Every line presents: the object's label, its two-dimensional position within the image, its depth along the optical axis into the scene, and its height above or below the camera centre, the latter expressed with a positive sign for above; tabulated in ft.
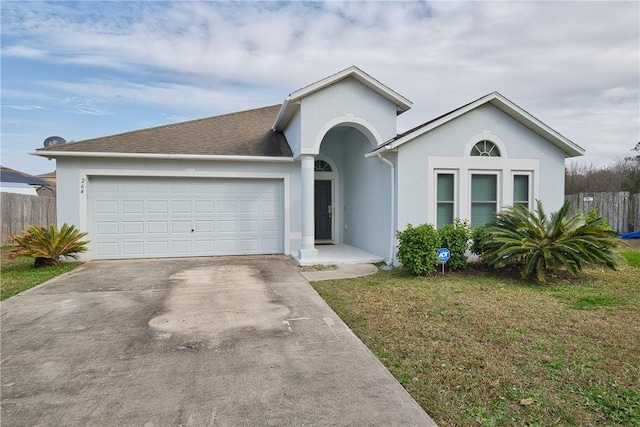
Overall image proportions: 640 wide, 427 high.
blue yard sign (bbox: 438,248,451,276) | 25.58 -3.10
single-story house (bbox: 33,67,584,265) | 30.45 +3.04
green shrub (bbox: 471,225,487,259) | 27.09 -2.16
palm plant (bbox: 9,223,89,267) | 28.53 -2.74
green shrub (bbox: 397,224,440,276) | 25.45 -2.76
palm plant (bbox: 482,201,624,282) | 23.50 -2.19
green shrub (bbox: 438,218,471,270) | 26.44 -2.28
